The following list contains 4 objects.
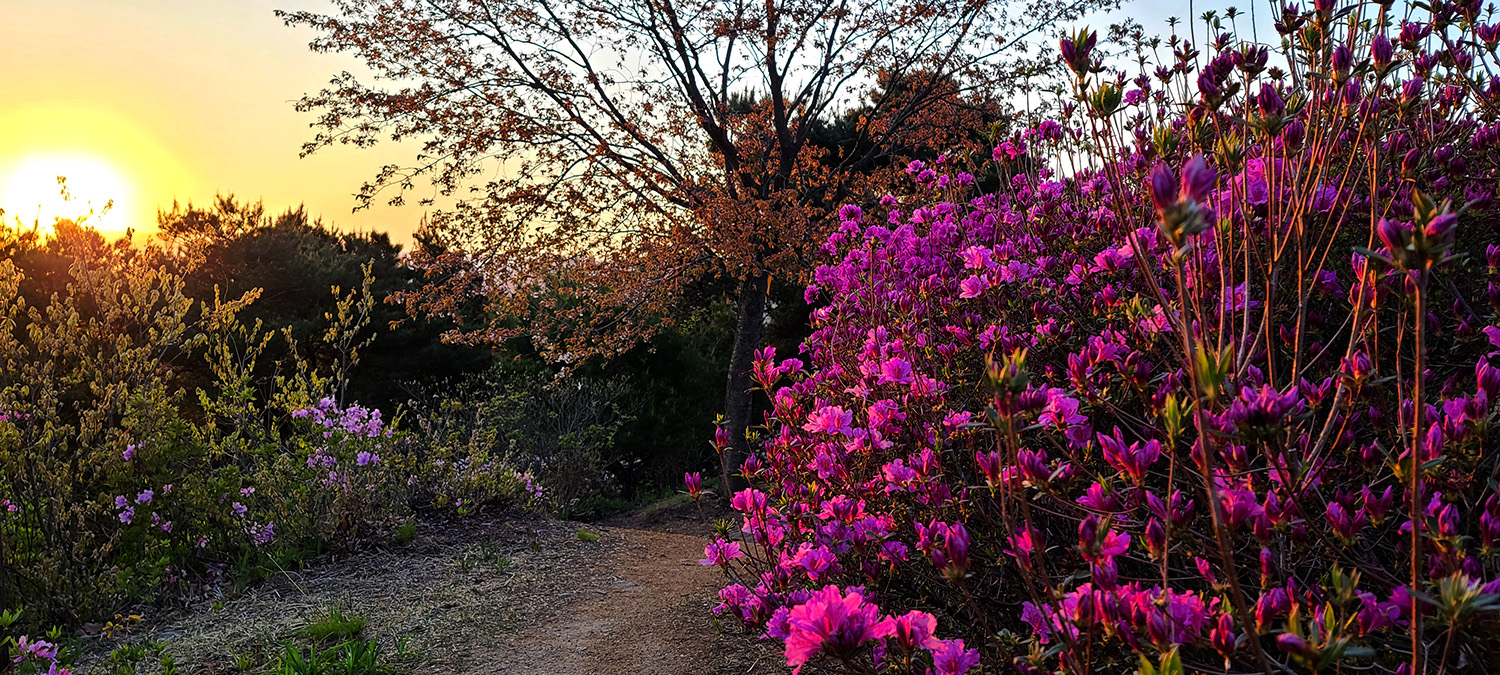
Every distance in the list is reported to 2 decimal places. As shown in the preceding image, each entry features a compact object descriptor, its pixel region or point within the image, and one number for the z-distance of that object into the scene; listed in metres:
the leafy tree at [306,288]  13.90
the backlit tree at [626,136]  8.64
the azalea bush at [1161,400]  1.22
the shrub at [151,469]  4.27
